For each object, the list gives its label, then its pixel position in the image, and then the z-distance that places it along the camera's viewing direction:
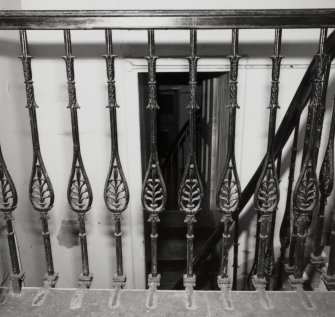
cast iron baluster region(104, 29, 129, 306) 1.07
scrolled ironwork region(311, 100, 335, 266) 1.24
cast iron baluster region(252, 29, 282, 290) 1.07
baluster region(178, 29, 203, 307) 1.05
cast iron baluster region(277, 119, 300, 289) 1.84
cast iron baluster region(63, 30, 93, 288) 1.09
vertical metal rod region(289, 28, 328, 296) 1.08
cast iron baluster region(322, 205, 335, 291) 1.30
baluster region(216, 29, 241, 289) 1.06
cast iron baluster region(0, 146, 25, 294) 1.21
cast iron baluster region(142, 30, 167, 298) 1.07
